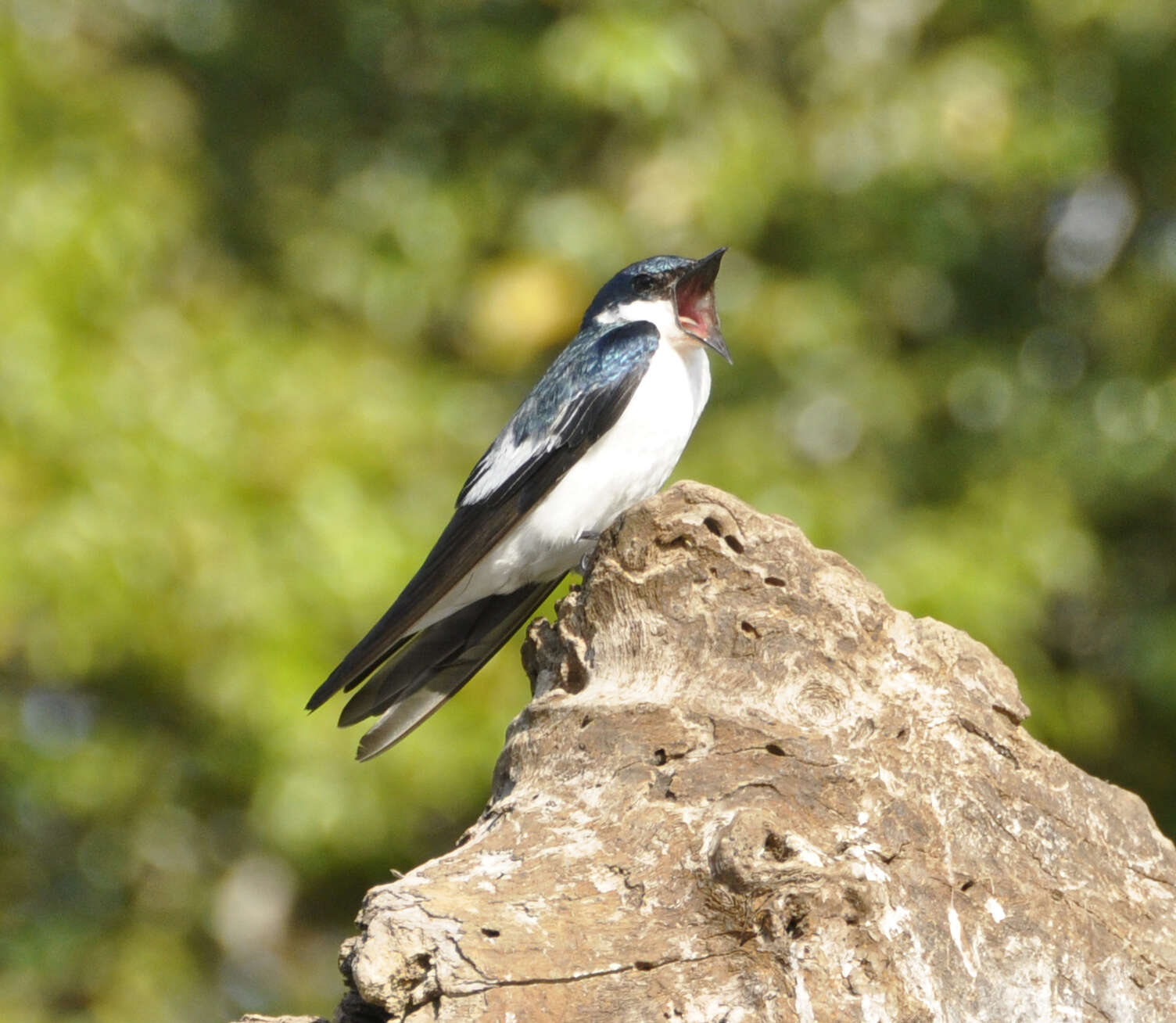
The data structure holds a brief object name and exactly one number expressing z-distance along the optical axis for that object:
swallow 8.66
